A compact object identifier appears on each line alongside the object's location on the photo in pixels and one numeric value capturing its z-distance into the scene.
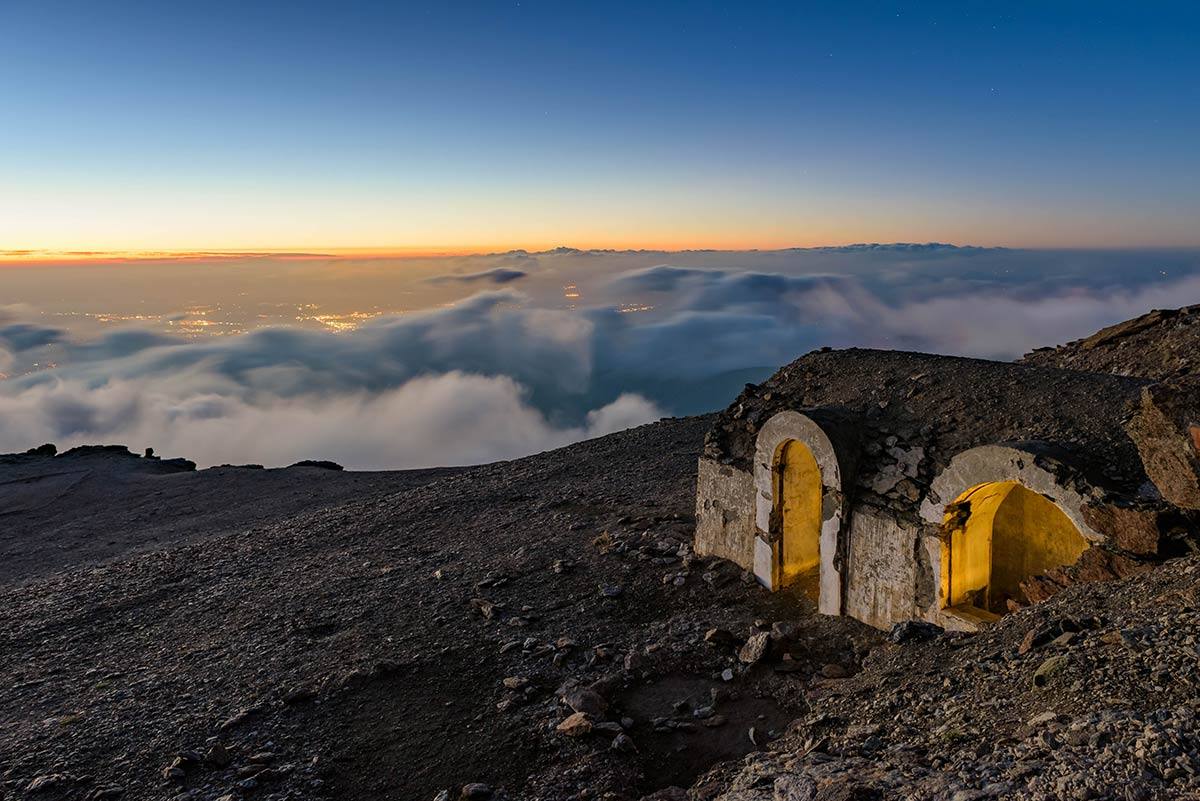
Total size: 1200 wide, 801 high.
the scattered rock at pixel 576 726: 7.50
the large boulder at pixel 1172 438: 5.94
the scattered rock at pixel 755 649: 8.72
